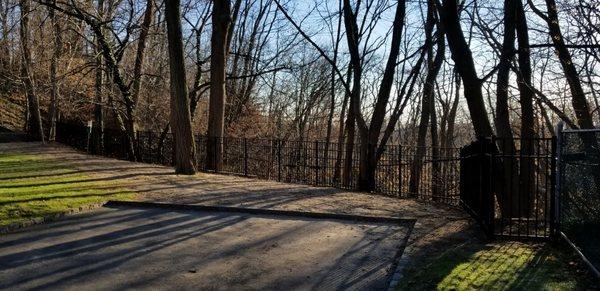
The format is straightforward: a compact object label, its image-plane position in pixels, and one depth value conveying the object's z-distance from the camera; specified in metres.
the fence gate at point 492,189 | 7.74
